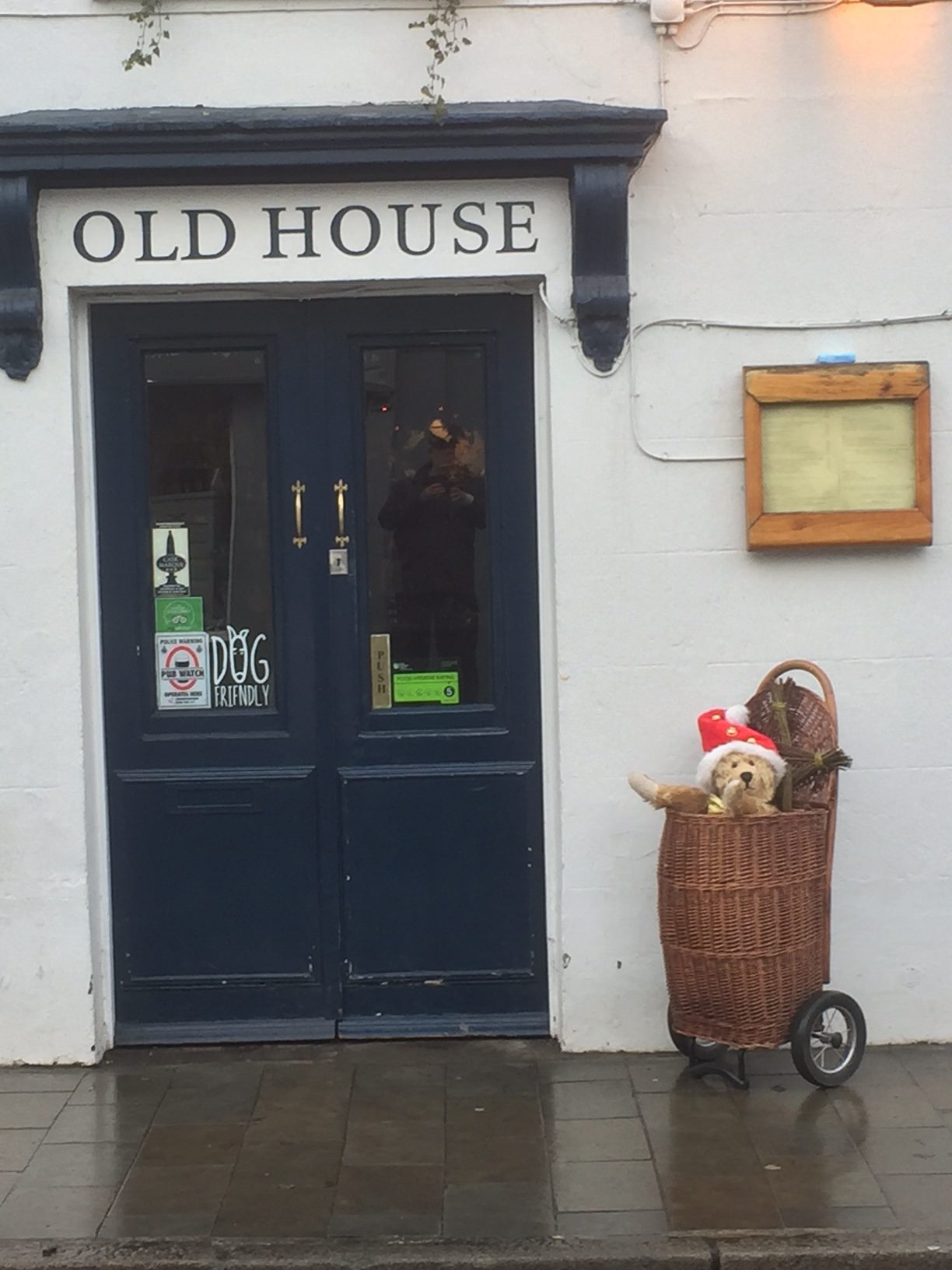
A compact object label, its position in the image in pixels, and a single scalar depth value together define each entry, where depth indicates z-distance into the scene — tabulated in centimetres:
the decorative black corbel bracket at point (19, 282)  587
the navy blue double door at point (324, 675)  627
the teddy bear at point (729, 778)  555
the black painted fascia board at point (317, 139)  579
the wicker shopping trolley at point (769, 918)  556
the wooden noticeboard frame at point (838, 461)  602
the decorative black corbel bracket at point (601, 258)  589
